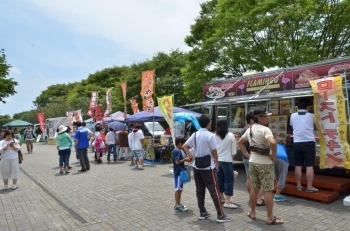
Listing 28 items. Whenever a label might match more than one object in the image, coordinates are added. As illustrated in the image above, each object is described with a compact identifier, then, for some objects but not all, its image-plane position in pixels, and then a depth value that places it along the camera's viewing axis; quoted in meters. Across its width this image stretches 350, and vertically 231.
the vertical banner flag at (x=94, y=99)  17.08
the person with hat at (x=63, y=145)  9.56
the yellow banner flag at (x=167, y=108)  9.32
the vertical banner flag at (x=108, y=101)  15.90
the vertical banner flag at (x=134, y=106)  19.15
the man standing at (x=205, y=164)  4.50
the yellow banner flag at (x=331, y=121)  5.19
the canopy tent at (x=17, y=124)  31.90
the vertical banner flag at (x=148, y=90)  11.61
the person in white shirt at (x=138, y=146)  10.41
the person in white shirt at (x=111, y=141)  12.16
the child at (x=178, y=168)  5.09
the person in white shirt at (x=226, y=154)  5.23
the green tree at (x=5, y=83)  19.62
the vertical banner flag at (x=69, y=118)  21.80
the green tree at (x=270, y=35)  12.52
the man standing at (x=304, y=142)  5.53
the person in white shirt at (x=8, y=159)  7.52
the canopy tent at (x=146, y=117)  13.08
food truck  6.45
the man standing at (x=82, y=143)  9.88
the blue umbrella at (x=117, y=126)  12.69
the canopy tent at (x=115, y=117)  17.89
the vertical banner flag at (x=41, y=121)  26.81
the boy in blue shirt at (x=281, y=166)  5.35
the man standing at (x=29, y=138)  17.07
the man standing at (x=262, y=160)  4.18
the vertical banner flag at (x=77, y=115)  18.11
